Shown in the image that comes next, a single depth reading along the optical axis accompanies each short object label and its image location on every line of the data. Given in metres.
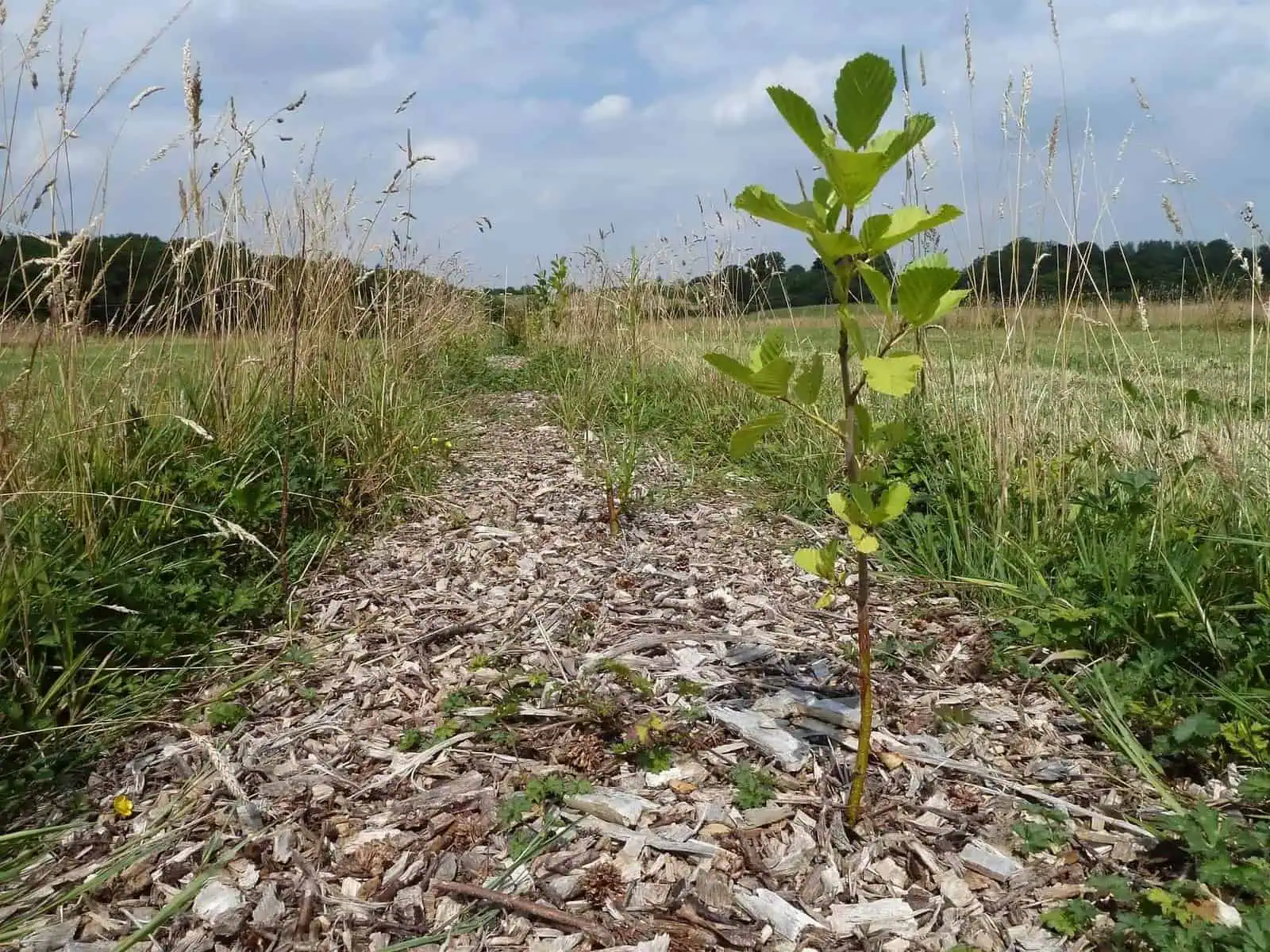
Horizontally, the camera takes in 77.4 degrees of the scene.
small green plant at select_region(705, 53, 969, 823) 1.11
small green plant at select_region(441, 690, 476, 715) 1.82
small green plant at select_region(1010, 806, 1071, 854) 1.37
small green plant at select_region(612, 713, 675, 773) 1.61
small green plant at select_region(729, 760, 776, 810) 1.50
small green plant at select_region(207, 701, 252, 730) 1.82
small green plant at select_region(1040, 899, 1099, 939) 1.18
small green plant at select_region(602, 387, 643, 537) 2.95
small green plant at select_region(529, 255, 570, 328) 9.01
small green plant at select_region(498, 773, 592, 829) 1.46
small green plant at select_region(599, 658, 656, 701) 1.80
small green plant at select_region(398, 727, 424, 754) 1.70
